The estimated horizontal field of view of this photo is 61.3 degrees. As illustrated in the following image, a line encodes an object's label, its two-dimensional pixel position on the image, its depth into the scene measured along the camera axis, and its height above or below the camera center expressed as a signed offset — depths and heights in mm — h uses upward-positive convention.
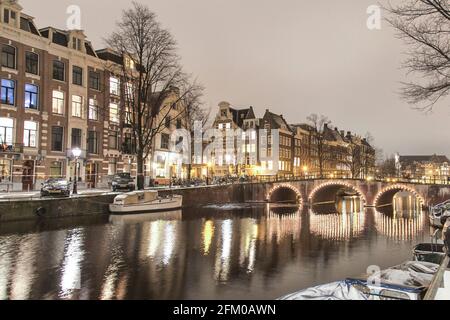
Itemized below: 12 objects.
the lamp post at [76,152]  28894 +1841
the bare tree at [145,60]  34844 +11198
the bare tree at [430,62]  15289 +4750
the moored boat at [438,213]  30300 -3012
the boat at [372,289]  7457 -2345
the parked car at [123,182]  36156 -575
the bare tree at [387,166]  106756 +3067
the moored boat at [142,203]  31172 -2354
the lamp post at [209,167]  65725 +1668
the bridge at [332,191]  46031 -2006
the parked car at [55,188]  27906 -913
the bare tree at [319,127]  66894 +8788
